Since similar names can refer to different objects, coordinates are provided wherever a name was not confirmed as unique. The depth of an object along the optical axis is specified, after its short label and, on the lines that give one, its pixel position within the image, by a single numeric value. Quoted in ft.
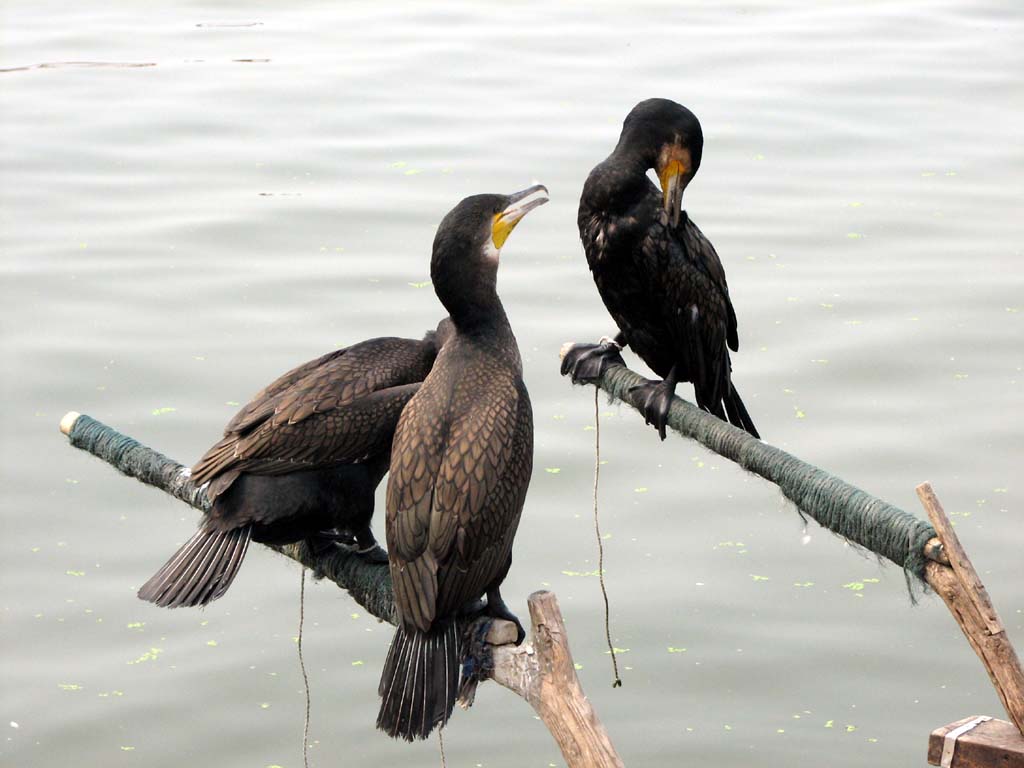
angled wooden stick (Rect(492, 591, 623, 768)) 19.36
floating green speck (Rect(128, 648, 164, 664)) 33.50
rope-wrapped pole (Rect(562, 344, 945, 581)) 19.43
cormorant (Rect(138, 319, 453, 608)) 22.35
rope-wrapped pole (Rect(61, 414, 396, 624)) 22.97
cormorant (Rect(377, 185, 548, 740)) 20.03
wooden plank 18.76
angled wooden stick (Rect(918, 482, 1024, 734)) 18.20
